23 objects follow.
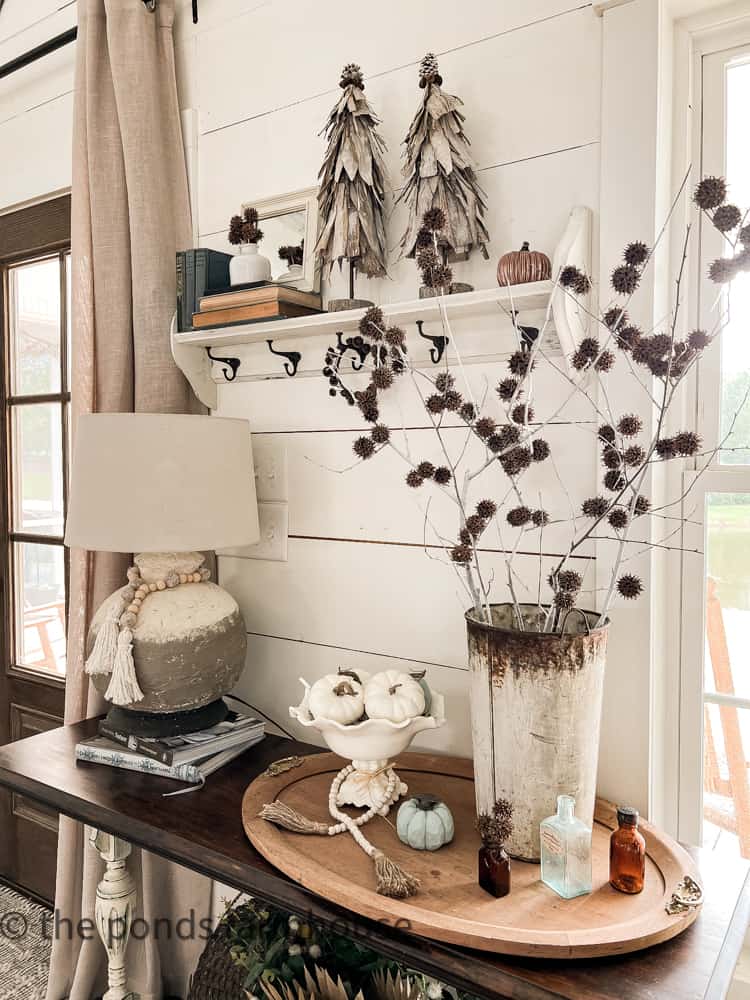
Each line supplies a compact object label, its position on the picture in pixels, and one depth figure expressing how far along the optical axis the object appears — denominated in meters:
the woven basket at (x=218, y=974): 1.38
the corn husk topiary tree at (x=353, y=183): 1.37
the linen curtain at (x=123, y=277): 1.71
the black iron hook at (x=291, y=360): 1.60
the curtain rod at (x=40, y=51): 1.89
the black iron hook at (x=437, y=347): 1.37
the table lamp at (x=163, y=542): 1.33
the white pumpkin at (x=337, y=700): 1.17
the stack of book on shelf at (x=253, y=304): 1.43
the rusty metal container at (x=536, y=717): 1.01
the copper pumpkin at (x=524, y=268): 1.18
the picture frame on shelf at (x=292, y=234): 1.54
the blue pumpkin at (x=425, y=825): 1.08
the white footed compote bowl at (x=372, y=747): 1.17
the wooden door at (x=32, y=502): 2.22
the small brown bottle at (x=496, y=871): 0.95
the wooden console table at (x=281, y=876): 0.83
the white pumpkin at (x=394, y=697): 1.17
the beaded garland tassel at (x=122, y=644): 1.37
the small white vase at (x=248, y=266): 1.49
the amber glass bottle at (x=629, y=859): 0.95
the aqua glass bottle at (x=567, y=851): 0.95
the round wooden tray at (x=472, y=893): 0.87
